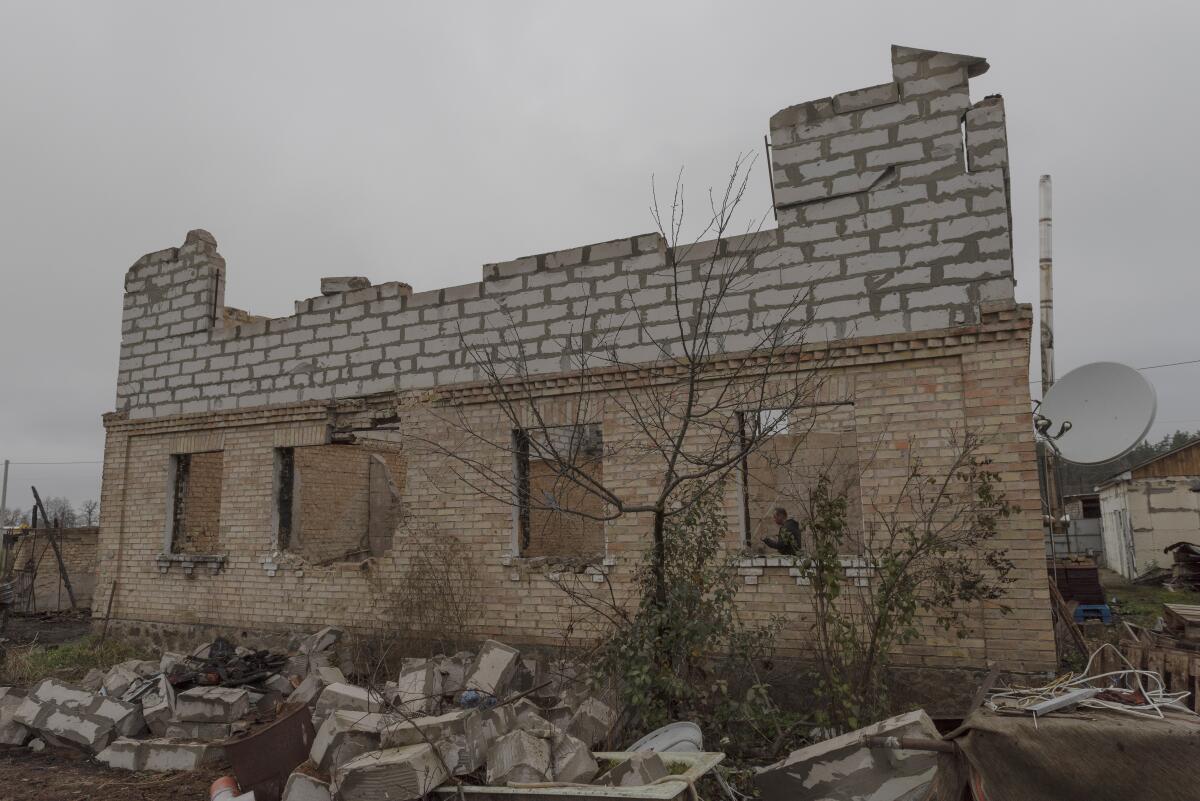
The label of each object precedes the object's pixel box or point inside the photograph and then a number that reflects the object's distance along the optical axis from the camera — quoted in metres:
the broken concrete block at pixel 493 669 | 6.14
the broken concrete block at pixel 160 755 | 5.81
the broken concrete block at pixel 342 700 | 5.73
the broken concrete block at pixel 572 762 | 3.90
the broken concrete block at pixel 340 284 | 9.06
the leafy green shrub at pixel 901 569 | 5.05
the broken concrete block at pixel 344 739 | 4.32
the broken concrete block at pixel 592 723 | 4.85
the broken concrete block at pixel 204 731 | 6.12
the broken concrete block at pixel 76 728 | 6.27
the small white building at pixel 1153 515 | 19.75
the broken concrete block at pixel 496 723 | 4.17
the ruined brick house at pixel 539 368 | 6.00
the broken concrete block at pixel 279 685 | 6.84
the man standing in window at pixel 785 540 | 5.32
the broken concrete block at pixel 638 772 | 3.75
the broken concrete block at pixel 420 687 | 5.68
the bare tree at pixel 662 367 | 6.59
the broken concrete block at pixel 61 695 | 6.47
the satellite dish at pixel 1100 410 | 6.77
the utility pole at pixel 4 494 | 24.34
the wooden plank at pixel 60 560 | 15.43
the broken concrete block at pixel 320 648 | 7.41
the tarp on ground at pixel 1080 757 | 3.28
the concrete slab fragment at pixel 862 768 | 3.95
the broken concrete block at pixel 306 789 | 4.30
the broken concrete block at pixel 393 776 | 3.81
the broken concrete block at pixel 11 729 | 6.56
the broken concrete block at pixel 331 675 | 6.61
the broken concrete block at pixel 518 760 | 3.89
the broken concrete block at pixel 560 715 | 5.01
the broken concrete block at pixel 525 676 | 6.52
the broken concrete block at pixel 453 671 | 6.22
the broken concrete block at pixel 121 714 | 6.33
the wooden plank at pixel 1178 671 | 5.20
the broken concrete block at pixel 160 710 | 6.36
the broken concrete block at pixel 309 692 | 6.27
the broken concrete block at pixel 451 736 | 4.02
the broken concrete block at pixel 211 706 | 6.19
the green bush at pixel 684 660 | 4.57
